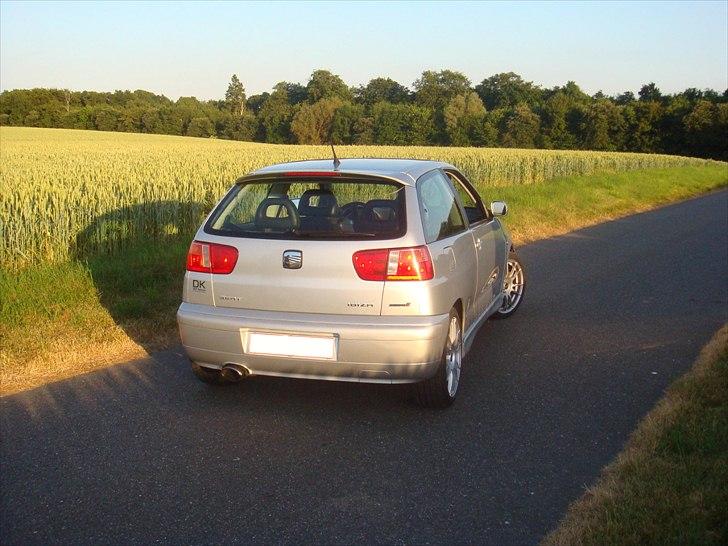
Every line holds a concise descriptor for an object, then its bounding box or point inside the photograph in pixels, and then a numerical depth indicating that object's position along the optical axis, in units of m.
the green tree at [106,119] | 74.66
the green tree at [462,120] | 90.69
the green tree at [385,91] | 126.69
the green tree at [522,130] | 87.56
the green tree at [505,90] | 118.81
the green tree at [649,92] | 104.93
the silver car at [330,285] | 4.40
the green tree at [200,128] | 79.75
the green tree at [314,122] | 84.88
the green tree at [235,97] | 117.75
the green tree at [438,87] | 124.25
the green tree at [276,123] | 85.50
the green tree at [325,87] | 113.62
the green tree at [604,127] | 84.56
